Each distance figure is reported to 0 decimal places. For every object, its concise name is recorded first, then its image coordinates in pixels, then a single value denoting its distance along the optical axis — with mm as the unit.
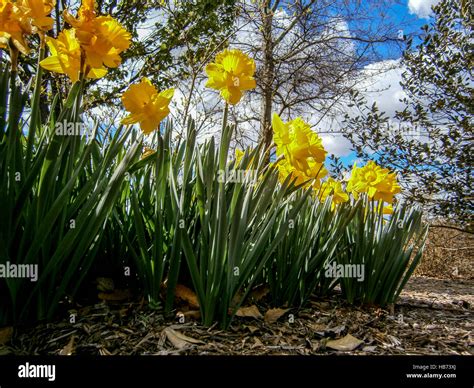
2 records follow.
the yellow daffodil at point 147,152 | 1505
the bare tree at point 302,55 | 5957
